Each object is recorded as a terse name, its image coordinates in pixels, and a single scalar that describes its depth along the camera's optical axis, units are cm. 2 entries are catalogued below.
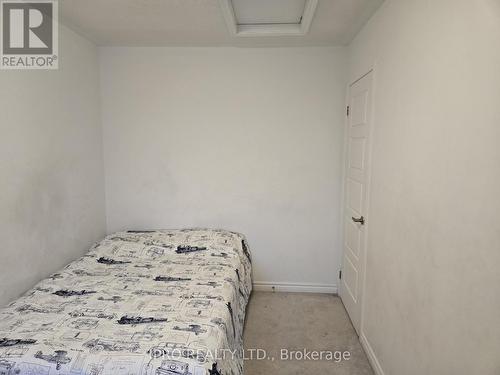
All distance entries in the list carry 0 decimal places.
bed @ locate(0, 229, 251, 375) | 140
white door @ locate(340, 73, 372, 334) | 232
